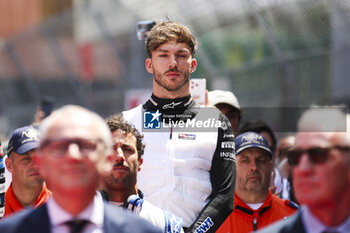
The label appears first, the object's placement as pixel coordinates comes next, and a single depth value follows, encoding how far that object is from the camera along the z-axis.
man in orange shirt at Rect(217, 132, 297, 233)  10.64
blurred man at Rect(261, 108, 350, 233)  5.37
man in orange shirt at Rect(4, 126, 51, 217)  9.74
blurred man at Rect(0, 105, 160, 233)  5.42
